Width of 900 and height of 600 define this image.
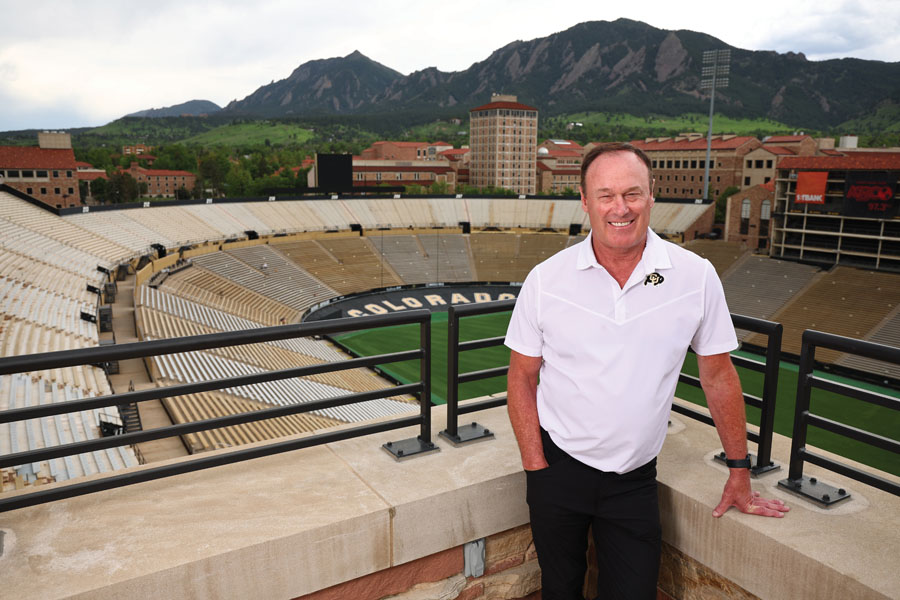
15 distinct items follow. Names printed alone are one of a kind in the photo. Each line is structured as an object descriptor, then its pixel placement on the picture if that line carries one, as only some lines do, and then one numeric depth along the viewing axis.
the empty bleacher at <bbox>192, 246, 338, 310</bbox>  37.56
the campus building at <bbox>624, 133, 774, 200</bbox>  79.62
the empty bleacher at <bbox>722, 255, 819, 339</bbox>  34.57
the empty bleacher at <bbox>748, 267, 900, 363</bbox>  30.45
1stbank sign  36.53
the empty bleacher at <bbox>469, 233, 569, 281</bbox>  46.03
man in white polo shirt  2.36
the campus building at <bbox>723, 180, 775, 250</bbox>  43.22
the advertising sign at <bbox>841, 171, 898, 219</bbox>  33.88
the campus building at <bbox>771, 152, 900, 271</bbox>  34.28
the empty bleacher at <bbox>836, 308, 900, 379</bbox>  25.55
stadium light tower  56.53
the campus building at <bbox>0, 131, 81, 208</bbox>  62.09
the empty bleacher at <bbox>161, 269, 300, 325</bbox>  32.50
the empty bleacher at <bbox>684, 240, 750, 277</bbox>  41.06
